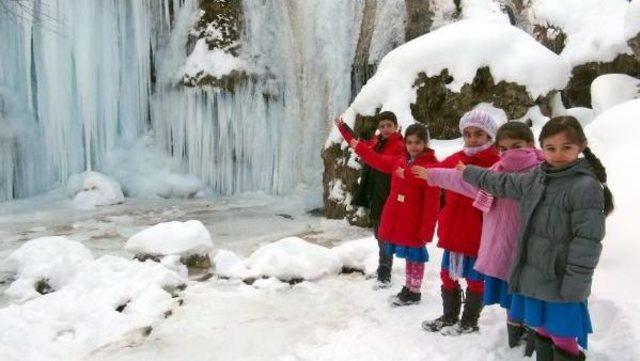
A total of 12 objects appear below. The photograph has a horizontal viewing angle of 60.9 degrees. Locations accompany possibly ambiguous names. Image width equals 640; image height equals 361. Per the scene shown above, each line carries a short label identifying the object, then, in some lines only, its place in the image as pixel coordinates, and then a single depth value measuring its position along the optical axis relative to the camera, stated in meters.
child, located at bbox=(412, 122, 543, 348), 2.68
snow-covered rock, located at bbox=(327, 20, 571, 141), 7.48
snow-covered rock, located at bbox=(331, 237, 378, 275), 5.07
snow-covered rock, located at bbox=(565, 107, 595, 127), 7.42
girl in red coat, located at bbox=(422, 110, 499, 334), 3.02
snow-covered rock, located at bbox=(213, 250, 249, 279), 5.10
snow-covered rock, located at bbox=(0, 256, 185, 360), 3.45
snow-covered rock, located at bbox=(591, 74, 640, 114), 6.98
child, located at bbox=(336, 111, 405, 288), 4.24
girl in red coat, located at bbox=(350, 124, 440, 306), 3.58
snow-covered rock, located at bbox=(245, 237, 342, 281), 4.92
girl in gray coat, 2.17
